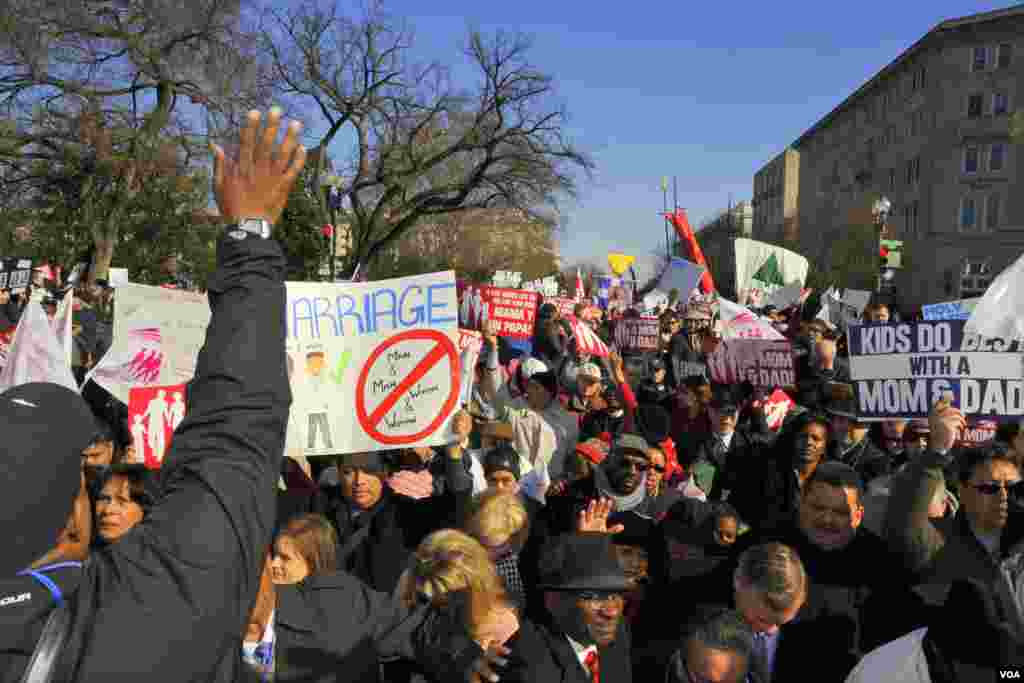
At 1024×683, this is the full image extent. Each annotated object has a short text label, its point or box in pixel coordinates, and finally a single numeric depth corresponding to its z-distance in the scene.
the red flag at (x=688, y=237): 19.32
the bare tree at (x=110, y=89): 21.56
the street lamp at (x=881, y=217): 20.27
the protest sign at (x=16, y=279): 14.33
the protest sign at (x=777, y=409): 7.14
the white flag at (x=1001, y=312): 5.14
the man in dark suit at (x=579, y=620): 2.92
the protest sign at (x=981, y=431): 6.11
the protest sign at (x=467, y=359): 5.68
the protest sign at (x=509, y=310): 11.68
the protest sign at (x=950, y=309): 8.82
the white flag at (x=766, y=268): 17.84
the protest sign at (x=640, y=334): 12.67
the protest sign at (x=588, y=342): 10.03
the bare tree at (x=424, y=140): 31.83
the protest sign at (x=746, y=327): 10.58
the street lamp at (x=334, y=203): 20.69
